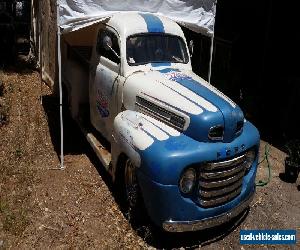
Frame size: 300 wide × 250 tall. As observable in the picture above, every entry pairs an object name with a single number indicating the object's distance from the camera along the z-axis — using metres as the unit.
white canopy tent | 4.49
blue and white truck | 3.40
